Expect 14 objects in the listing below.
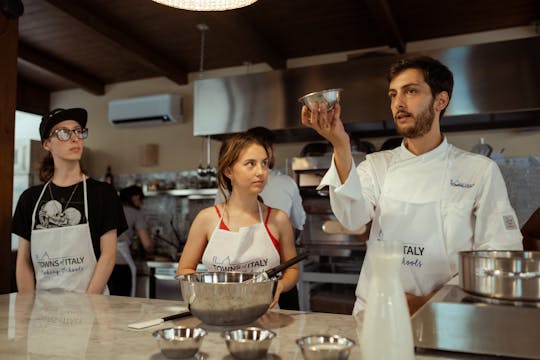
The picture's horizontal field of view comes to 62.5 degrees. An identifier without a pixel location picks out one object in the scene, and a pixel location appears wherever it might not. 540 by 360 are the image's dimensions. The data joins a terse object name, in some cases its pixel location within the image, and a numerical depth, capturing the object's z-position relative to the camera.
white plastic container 0.76
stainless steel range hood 3.15
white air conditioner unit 5.21
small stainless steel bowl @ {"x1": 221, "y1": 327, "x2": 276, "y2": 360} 0.89
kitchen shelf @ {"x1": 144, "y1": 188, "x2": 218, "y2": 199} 4.93
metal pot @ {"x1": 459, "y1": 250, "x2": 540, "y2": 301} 0.93
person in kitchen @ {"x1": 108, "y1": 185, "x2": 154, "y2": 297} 4.29
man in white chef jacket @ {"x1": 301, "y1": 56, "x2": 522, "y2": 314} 1.50
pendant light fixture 1.41
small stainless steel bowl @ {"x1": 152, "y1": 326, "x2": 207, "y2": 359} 0.90
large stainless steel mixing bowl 1.09
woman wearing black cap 1.99
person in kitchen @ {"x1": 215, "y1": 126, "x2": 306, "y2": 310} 2.92
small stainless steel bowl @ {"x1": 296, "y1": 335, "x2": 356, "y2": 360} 0.81
